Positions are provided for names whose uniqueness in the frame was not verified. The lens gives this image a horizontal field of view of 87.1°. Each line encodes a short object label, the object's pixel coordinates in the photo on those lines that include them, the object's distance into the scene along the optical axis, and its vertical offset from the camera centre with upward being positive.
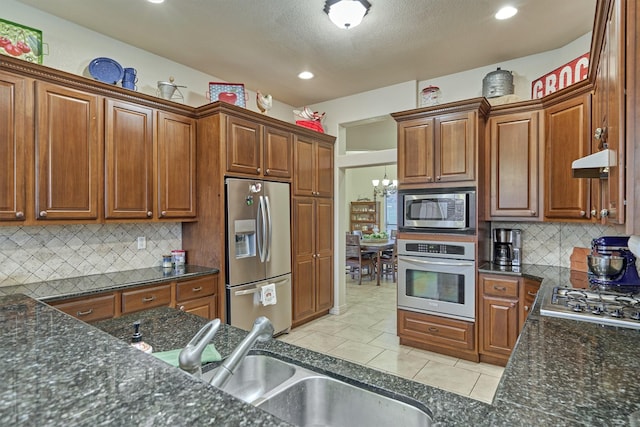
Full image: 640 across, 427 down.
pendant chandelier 9.77 +0.83
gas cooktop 1.60 -0.50
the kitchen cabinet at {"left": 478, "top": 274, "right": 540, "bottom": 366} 2.96 -0.88
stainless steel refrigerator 3.21 -0.39
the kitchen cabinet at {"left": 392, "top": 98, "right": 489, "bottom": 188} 3.24 +0.72
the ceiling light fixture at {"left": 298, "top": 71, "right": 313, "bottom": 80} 3.78 +1.59
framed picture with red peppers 2.30 +1.22
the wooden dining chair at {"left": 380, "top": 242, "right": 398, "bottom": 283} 6.88 -1.01
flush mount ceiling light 2.37 +1.46
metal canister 3.38 +1.32
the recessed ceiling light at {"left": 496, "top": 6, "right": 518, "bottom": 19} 2.60 +1.59
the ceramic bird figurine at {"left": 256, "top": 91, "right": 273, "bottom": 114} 3.68 +1.23
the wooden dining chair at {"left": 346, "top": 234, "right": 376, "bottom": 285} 6.46 -0.86
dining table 6.55 -0.66
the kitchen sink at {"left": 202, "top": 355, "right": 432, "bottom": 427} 0.94 -0.57
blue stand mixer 2.38 -0.38
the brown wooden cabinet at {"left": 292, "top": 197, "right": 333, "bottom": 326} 4.01 -0.55
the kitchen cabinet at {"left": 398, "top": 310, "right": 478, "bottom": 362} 3.20 -1.20
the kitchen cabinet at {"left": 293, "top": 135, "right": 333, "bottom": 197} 4.04 +0.60
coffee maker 3.38 -0.33
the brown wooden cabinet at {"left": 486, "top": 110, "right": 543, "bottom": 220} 3.15 +0.46
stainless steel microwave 3.22 +0.04
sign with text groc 2.89 +1.26
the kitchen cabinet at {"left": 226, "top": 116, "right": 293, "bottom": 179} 3.25 +0.68
